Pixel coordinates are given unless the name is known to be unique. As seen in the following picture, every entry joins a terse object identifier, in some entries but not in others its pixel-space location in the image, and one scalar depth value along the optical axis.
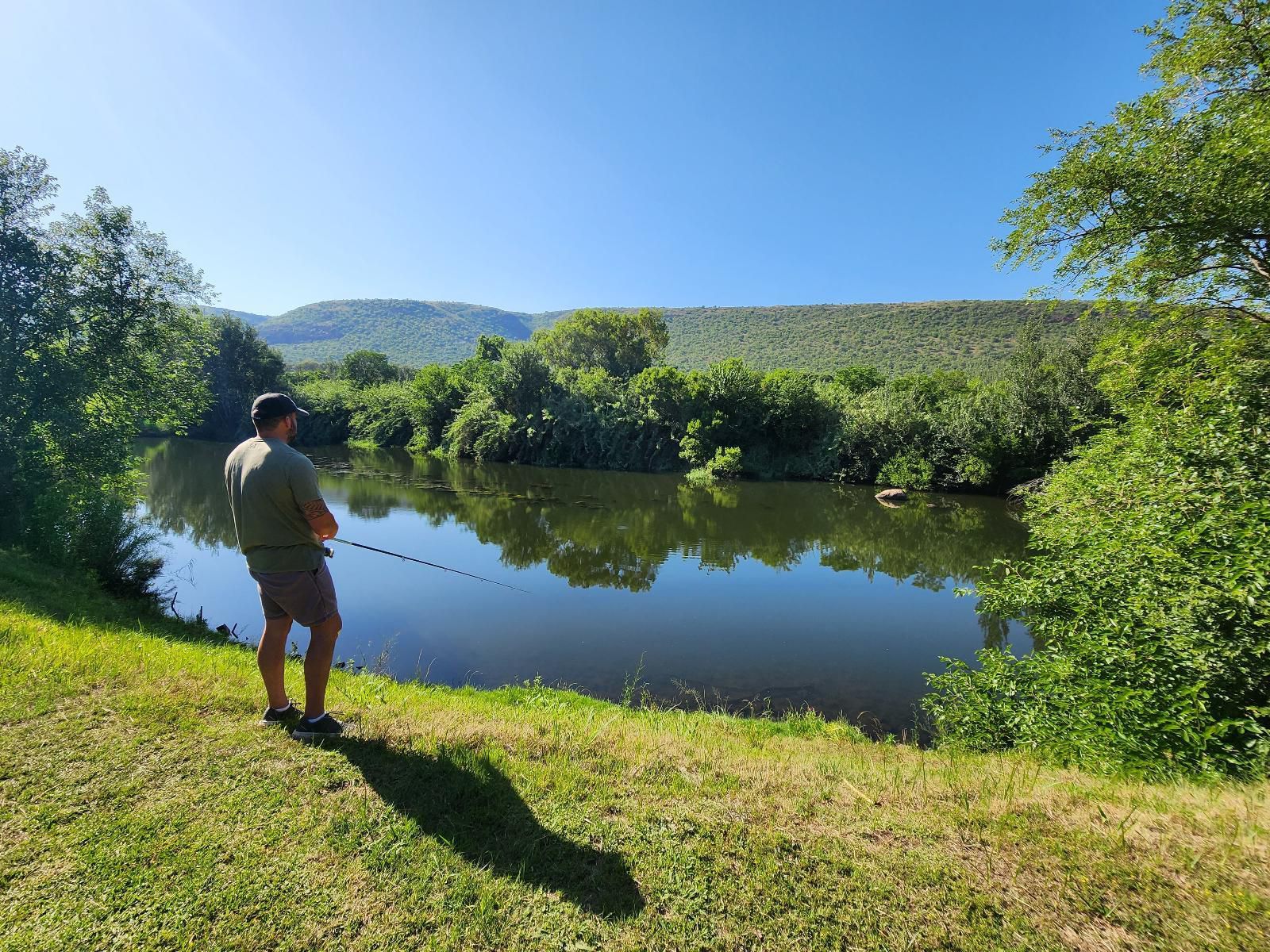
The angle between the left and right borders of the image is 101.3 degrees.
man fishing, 3.19
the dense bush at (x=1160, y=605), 3.57
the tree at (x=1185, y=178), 6.12
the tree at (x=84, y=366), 8.80
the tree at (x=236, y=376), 45.19
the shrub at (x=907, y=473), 26.73
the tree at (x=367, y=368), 68.81
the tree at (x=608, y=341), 48.56
